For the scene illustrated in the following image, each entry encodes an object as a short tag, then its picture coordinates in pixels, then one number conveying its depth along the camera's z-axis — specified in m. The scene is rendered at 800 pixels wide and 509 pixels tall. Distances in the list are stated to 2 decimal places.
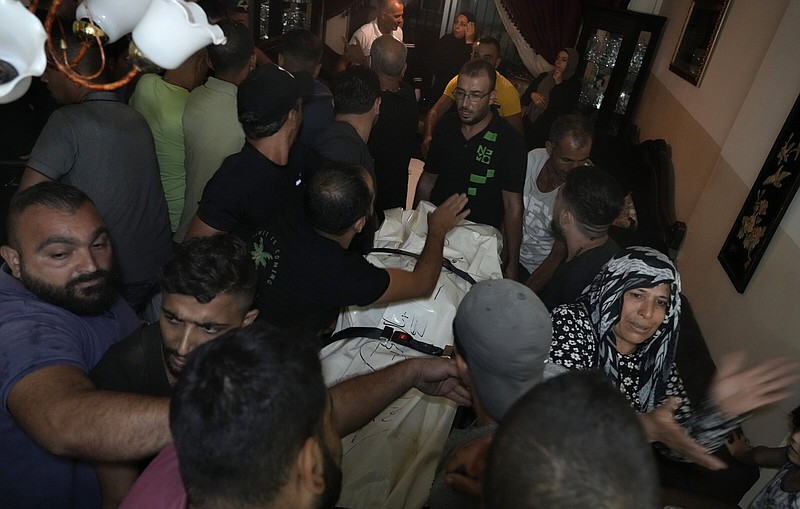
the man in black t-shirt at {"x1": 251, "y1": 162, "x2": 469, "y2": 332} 1.72
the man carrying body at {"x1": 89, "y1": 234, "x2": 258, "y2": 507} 1.31
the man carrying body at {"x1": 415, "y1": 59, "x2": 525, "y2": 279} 2.68
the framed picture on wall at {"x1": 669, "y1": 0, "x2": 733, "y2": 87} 4.06
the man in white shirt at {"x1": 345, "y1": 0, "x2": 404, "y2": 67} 5.44
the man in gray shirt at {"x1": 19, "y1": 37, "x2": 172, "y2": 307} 1.86
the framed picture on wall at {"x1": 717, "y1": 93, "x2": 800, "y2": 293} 2.52
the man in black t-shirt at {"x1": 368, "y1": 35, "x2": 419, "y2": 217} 3.01
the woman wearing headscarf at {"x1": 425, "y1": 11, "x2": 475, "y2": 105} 5.95
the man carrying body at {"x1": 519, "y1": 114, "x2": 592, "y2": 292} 2.50
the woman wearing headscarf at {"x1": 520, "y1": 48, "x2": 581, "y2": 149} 5.02
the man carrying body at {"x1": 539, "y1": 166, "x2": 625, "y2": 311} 2.02
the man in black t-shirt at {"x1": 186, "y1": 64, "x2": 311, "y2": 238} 1.99
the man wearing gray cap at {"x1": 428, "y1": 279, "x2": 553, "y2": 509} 1.10
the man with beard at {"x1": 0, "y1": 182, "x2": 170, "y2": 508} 1.02
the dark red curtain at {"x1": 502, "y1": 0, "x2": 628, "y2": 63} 6.39
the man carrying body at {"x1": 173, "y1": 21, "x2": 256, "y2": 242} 2.35
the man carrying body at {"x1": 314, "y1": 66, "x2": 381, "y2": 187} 2.45
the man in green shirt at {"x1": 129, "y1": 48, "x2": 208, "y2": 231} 2.45
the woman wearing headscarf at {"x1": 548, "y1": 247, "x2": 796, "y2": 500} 1.52
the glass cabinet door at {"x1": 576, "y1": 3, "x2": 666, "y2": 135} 5.51
